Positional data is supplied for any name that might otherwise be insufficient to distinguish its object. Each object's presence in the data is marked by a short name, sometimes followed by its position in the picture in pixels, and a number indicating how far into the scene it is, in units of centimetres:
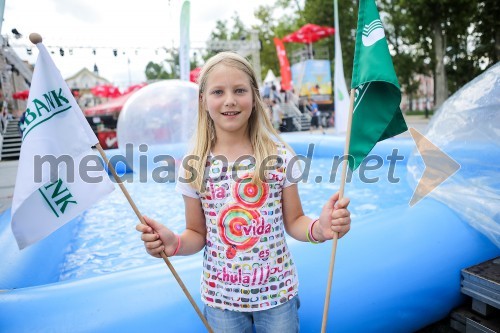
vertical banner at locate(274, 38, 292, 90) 1715
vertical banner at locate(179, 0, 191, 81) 779
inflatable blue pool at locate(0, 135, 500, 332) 156
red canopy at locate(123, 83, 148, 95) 1855
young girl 127
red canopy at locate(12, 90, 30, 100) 2262
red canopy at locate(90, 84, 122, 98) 2119
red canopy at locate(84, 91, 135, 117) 1552
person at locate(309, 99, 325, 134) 1666
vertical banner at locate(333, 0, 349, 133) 827
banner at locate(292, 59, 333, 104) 1861
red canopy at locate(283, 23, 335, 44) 1911
